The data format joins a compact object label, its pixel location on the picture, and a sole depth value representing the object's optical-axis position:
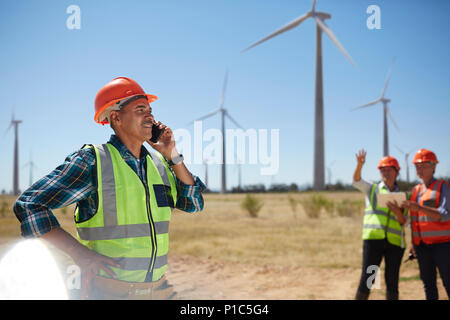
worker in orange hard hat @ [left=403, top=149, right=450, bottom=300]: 5.42
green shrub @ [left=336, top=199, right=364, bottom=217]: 23.56
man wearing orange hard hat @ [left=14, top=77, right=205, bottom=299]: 1.95
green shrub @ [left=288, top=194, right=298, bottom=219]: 23.93
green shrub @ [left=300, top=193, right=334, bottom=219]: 23.39
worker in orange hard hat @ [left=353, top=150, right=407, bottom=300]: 6.02
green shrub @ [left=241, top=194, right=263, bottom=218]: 25.02
